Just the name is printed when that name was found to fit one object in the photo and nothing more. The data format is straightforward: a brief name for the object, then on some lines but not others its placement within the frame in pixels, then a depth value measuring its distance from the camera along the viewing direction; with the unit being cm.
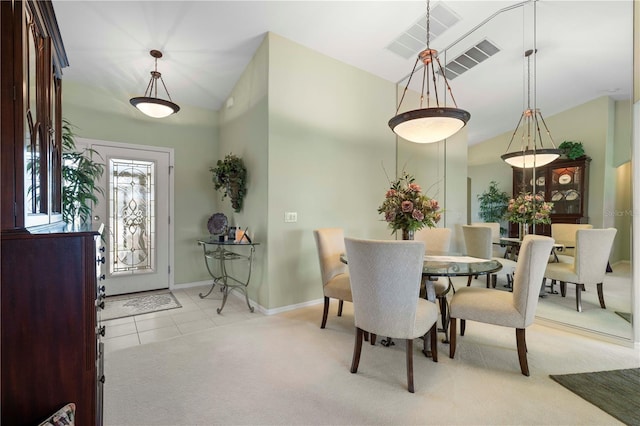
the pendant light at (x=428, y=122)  227
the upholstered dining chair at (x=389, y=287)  189
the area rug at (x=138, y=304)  344
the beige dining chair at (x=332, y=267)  281
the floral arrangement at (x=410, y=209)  251
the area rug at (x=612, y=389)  174
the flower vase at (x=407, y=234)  261
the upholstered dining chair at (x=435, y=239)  338
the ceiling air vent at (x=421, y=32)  315
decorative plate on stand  411
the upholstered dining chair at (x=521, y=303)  208
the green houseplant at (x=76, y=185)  259
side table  355
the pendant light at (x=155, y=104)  317
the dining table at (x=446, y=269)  211
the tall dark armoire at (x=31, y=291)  105
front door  404
